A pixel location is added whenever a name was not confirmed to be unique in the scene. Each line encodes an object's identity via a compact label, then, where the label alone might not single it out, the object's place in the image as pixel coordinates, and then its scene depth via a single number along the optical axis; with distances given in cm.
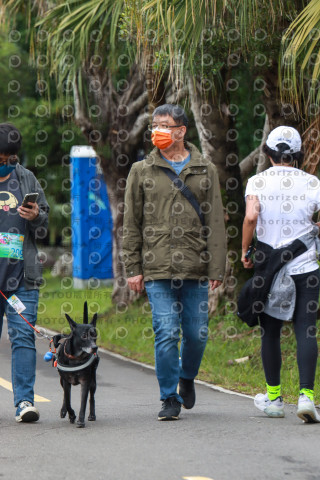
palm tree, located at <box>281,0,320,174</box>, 1705
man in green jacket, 1448
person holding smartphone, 1475
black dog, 1411
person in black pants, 1416
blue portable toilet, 4553
